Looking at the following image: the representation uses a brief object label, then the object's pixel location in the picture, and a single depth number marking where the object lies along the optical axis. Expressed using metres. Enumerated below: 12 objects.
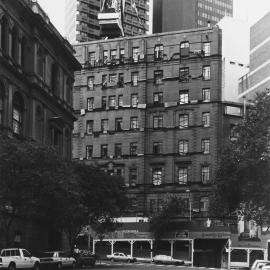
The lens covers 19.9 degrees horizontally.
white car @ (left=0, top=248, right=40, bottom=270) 51.14
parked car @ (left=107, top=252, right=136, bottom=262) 95.21
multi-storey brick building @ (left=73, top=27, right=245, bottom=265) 103.44
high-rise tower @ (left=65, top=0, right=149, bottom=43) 168.88
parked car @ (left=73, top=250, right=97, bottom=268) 69.44
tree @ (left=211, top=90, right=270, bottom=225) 50.81
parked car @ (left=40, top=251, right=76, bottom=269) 60.79
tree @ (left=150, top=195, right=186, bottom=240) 96.88
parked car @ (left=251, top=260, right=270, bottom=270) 45.25
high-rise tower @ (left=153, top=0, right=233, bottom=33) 182.62
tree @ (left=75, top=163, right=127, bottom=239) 68.38
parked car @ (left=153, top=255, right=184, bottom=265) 91.38
